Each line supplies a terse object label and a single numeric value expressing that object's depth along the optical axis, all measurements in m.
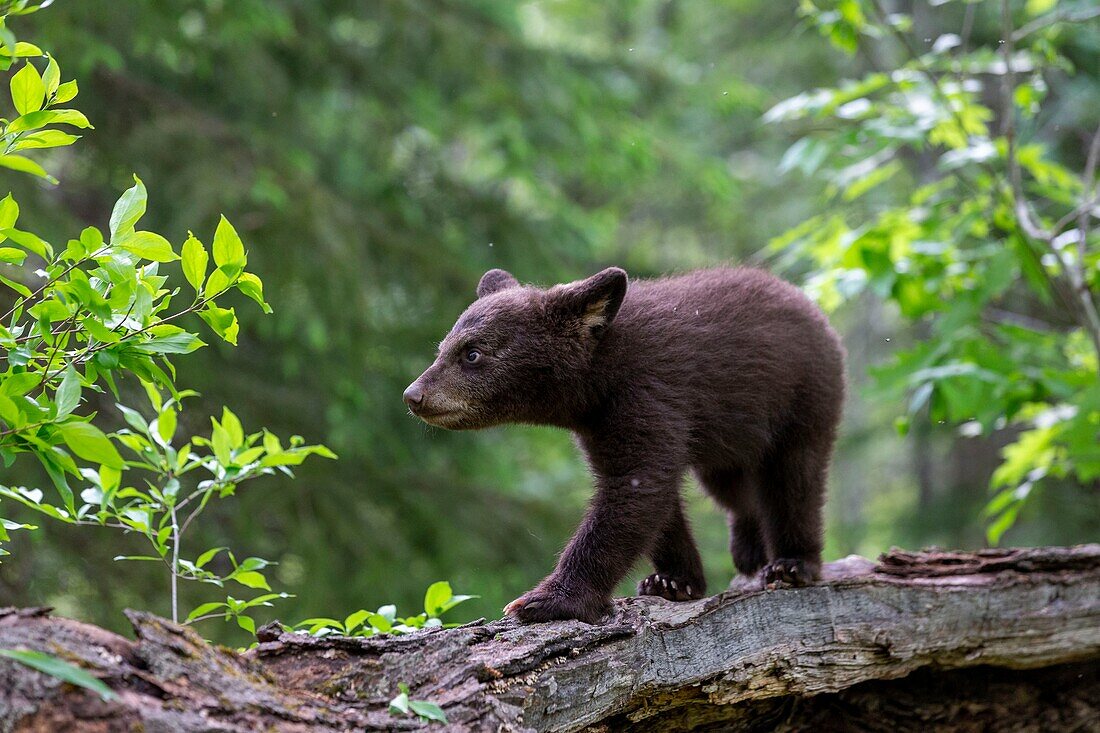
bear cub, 7.51
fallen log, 4.81
